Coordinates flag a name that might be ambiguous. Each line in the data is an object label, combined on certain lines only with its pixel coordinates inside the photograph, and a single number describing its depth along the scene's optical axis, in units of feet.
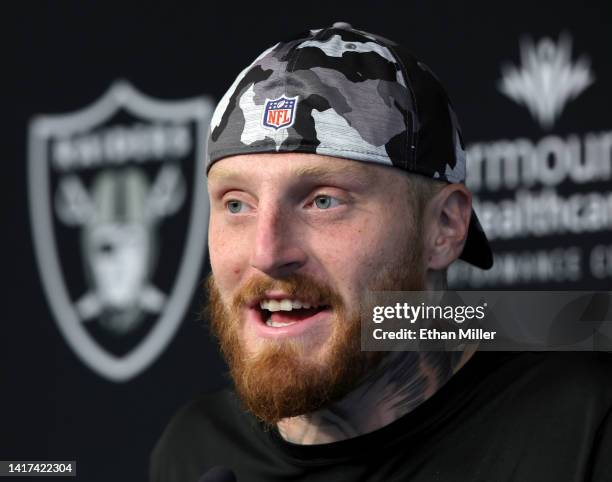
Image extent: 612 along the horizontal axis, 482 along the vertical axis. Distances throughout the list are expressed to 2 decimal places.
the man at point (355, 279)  5.76
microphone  5.53
